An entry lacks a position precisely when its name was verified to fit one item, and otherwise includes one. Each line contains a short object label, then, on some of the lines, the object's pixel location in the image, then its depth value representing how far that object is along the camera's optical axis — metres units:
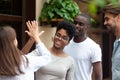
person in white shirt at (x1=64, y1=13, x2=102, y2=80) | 6.25
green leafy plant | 7.29
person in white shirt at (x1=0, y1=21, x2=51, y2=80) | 4.12
